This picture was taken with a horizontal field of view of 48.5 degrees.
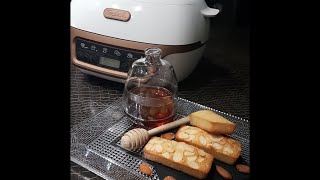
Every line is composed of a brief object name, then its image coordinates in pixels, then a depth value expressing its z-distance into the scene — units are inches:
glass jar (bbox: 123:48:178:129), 27.5
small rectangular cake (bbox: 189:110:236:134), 24.9
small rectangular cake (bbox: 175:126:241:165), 23.4
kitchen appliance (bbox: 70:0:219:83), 29.7
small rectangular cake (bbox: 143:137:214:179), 21.9
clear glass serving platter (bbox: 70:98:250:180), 22.5
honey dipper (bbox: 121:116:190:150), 24.2
